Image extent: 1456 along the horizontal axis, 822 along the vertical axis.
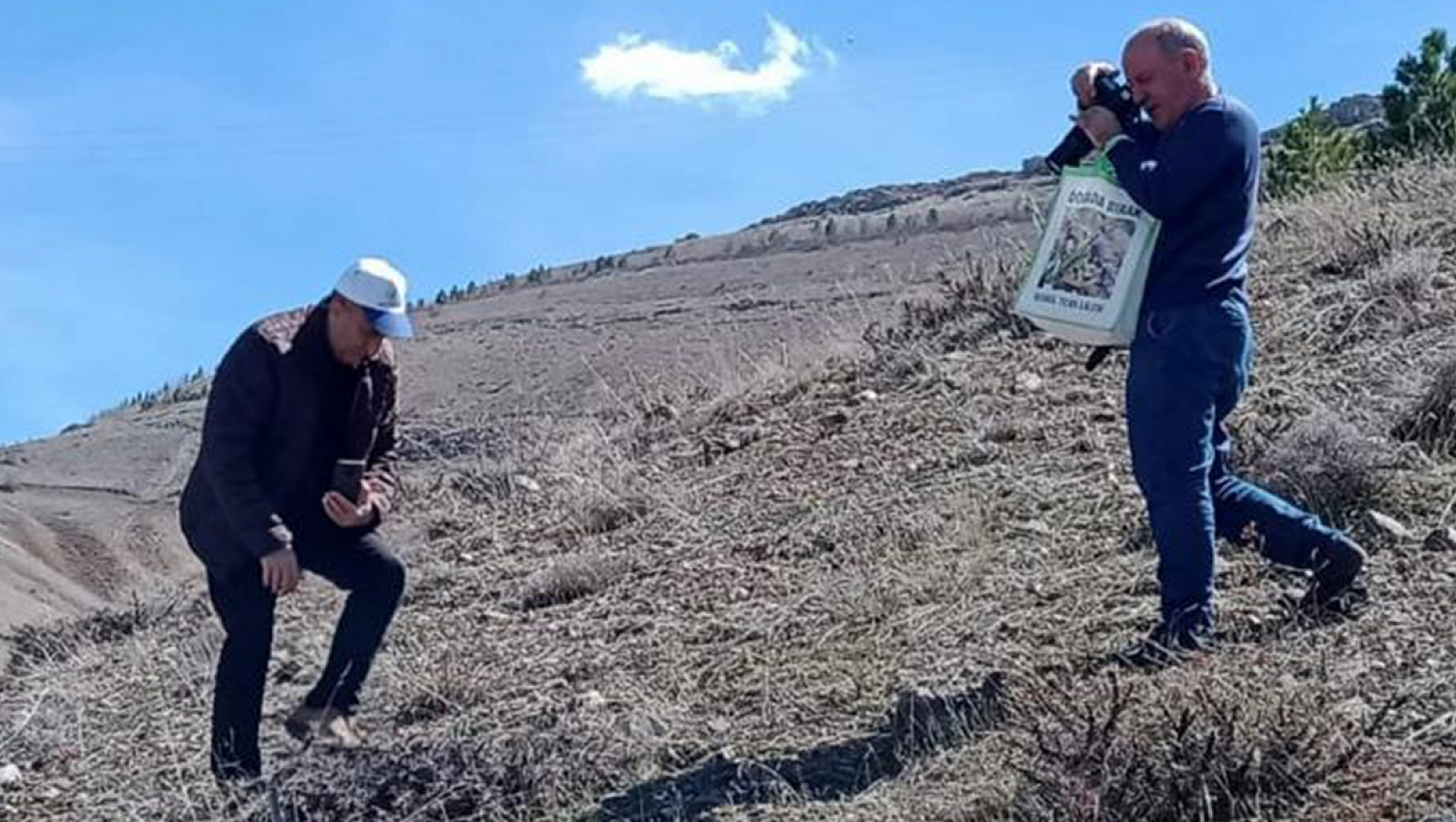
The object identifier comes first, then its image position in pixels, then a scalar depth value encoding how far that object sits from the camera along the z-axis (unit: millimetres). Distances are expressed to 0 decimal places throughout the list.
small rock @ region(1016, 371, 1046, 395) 11000
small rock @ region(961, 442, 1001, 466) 9758
